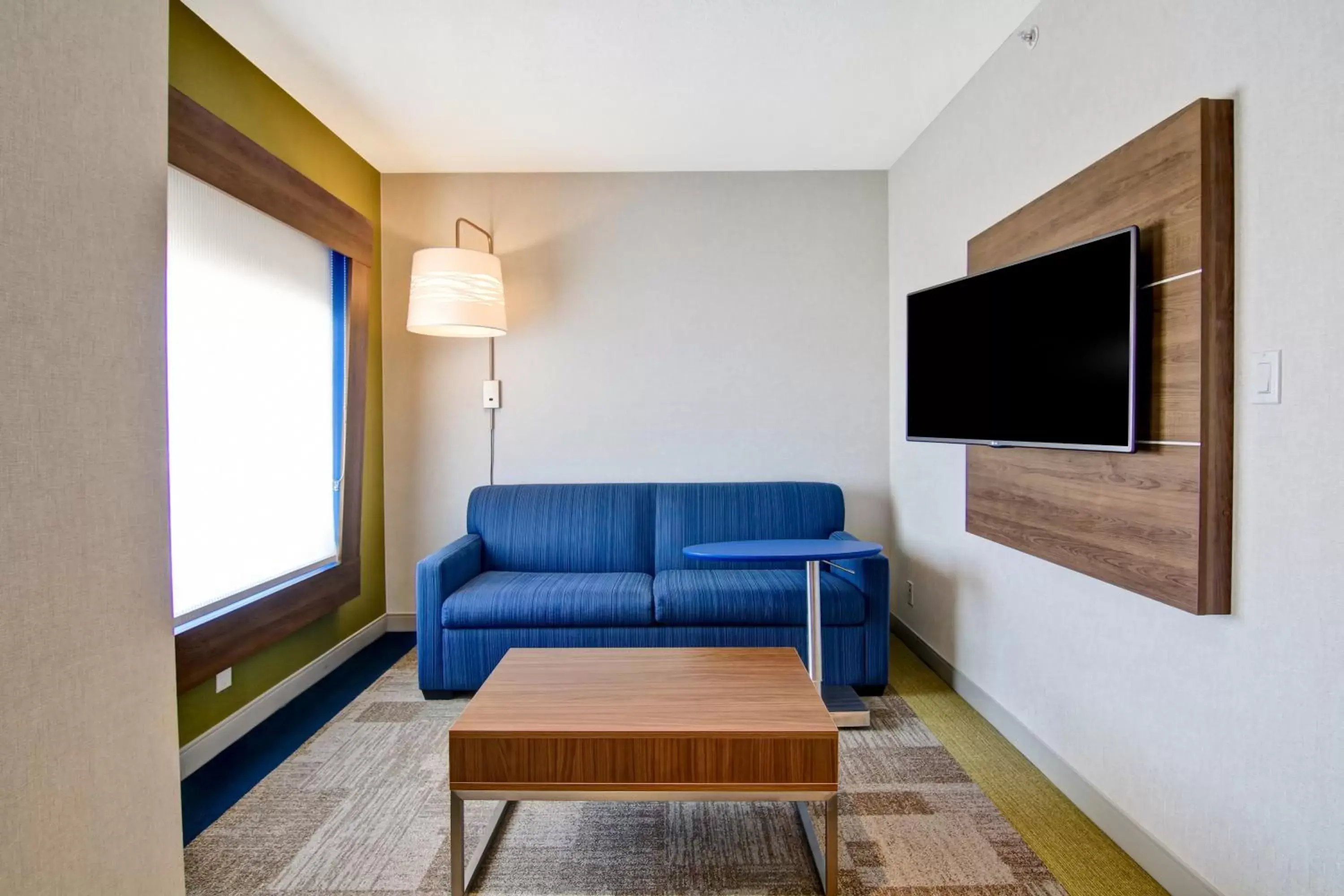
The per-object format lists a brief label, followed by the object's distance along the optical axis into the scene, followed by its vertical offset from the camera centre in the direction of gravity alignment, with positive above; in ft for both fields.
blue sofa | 9.36 -2.42
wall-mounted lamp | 10.58 +2.31
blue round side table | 8.02 -1.40
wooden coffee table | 5.39 -2.57
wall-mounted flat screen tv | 5.70 +0.89
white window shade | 7.18 +0.47
